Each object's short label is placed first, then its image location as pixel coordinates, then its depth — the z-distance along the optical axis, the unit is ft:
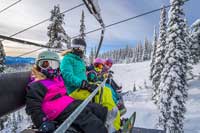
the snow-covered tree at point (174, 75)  42.00
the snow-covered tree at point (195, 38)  73.00
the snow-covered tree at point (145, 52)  180.36
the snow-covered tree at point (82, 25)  48.31
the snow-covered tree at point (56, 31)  35.09
